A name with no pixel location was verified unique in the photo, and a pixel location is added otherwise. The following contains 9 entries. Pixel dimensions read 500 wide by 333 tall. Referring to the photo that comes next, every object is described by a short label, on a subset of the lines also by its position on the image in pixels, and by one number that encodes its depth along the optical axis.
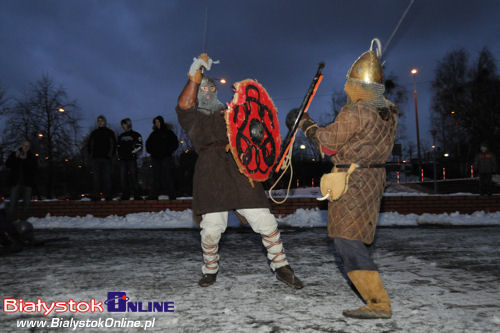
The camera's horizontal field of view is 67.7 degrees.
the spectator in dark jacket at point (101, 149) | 8.57
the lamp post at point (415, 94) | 22.97
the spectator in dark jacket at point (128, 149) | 8.81
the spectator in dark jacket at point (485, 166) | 9.91
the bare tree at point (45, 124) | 21.06
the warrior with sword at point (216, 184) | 3.27
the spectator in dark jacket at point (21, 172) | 7.16
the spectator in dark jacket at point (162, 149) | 8.68
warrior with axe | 2.49
